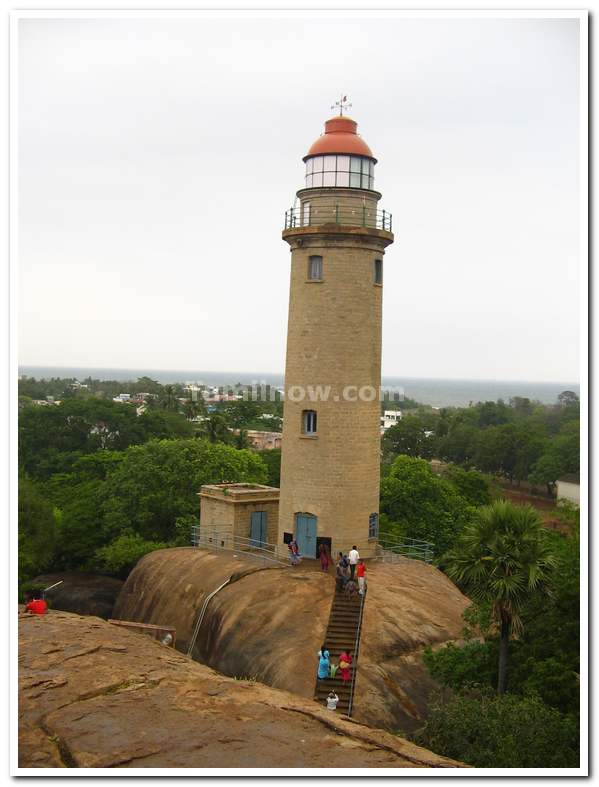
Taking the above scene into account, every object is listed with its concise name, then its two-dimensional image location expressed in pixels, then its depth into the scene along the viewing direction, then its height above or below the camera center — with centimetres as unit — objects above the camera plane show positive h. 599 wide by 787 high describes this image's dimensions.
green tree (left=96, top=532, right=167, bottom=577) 3456 -724
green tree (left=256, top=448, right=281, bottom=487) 4854 -507
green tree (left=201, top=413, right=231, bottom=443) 6312 -358
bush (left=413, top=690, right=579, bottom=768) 1470 -654
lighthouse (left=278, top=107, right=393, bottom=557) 2706 +108
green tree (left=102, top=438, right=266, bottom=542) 3744 -469
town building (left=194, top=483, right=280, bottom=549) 3047 -504
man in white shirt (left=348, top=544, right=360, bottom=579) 2409 -514
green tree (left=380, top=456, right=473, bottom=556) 3712 -570
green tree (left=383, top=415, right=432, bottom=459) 8566 -572
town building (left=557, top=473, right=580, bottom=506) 6181 -780
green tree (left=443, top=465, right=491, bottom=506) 4572 -569
